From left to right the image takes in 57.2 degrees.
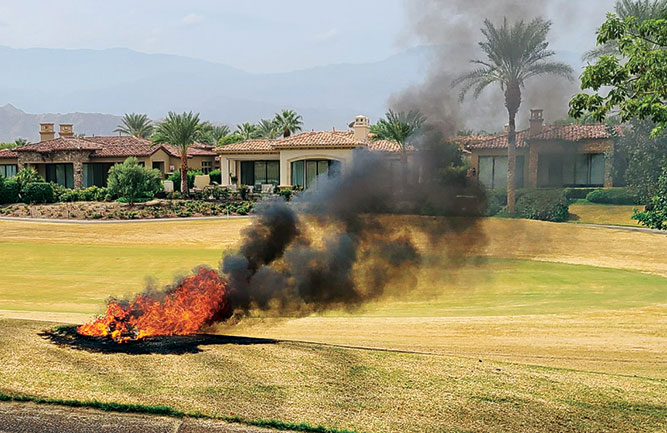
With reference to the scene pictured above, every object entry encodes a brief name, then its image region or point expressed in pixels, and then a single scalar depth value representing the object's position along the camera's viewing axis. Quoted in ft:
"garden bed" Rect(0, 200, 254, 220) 157.48
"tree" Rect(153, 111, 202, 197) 195.31
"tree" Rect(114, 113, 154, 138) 326.24
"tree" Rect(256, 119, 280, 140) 332.62
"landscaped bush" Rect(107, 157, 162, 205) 173.27
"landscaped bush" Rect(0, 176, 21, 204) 175.83
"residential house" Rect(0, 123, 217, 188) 211.20
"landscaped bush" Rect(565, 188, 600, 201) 131.60
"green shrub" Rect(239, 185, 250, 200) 180.86
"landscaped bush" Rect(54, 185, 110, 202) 182.39
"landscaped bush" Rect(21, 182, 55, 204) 176.24
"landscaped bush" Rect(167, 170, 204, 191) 204.23
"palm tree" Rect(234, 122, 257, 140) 331.49
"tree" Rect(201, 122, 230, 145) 345.57
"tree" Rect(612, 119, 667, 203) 115.96
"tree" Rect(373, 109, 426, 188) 146.00
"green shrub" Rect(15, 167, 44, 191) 181.06
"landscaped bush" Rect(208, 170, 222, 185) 236.34
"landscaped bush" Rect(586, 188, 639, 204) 143.18
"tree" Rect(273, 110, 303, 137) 326.24
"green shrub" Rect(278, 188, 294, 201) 175.84
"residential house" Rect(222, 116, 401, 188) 189.78
